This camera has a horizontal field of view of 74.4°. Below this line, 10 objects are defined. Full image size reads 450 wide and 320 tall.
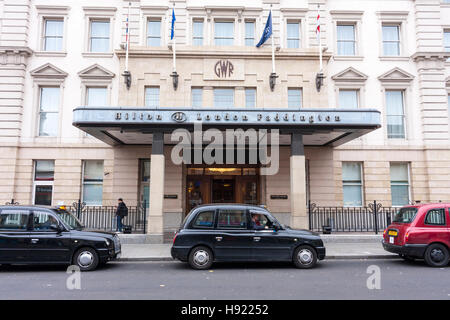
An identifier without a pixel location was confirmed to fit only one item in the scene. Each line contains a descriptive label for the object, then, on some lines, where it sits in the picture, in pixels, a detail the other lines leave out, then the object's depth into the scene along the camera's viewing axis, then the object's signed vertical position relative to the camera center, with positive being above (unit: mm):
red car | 8727 -1209
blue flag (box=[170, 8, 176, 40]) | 15609 +8845
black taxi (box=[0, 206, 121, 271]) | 8164 -1328
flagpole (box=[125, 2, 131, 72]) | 16033 +8513
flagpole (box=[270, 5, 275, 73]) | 15852 +7164
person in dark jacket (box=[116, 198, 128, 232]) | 13961 -935
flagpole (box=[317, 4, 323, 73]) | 15888 +7446
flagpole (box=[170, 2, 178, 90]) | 15672 +7196
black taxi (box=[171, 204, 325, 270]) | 8406 -1350
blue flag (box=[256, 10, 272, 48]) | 15602 +8544
